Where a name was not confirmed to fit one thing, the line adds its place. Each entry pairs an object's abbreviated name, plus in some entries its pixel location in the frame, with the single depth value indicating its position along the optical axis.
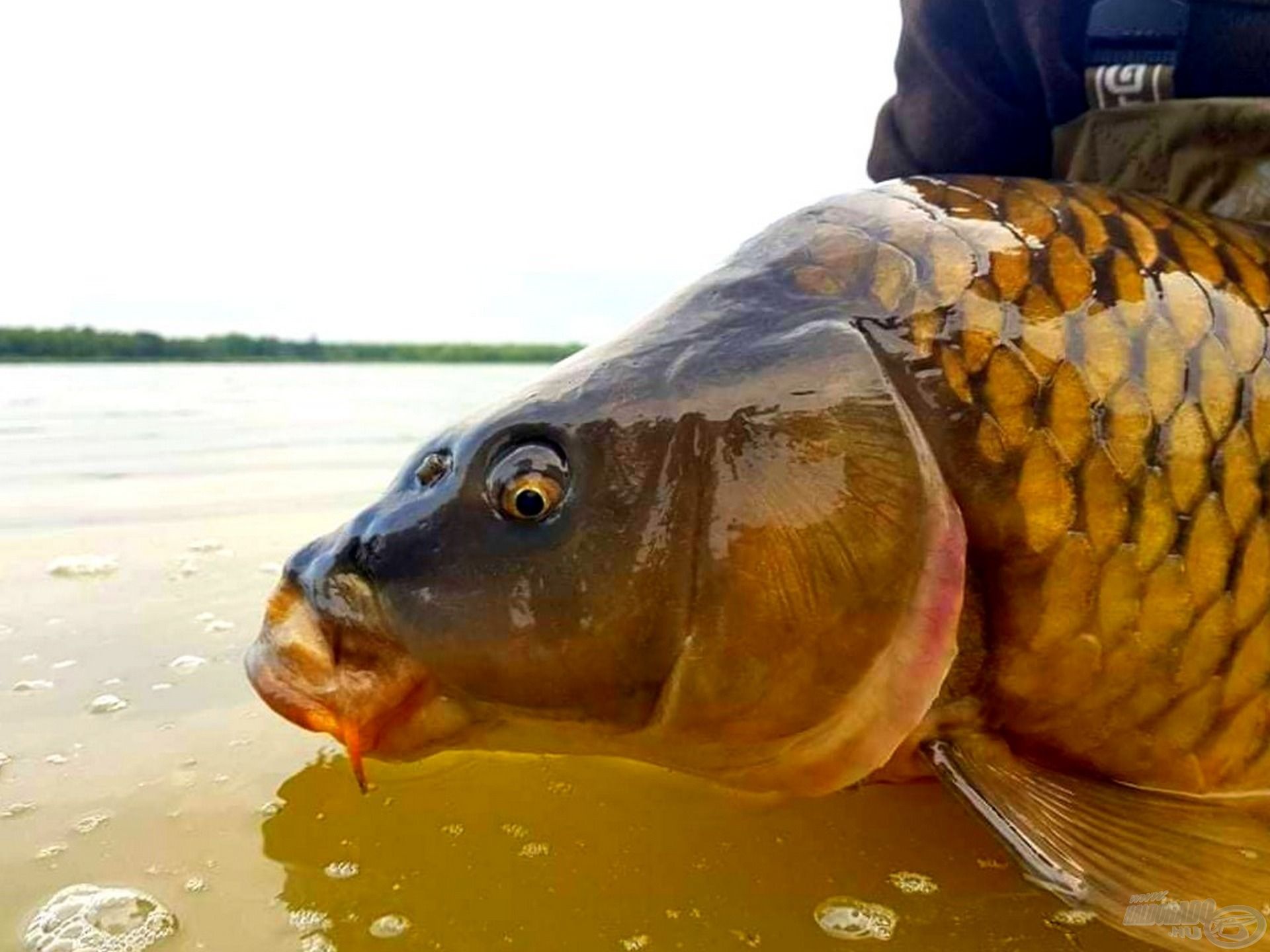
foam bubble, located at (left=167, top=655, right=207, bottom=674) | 0.53
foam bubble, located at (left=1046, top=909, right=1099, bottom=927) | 0.32
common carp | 0.30
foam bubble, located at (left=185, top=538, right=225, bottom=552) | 0.83
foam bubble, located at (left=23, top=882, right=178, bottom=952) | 0.30
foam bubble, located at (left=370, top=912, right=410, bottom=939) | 0.31
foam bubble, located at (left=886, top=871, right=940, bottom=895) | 0.34
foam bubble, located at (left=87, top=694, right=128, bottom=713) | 0.47
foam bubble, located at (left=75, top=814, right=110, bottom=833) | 0.36
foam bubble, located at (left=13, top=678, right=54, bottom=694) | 0.49
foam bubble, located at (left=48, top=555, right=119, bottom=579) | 0.73
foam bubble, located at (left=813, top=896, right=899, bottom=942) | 0.31
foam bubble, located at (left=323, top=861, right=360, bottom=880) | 0.34
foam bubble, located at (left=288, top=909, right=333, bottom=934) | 0.31
